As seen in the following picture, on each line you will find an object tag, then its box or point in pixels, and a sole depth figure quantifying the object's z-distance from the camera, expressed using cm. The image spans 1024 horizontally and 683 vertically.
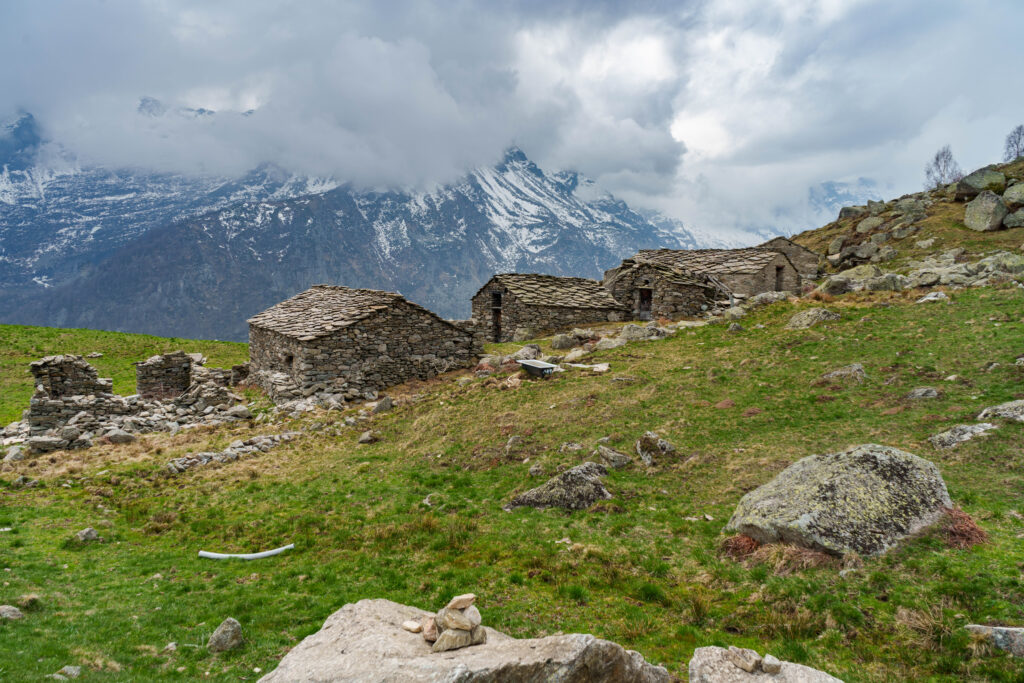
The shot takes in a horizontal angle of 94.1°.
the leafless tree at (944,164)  8586
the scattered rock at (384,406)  2275
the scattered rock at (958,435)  1166
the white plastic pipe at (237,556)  1098
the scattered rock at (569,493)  1230
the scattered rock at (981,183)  4516
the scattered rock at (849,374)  1716
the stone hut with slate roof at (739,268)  3672
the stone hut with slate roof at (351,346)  2469
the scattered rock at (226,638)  768
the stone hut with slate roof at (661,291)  3641
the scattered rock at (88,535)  1153
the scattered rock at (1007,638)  559
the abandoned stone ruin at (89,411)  1955
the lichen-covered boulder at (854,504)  833
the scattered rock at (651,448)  1424
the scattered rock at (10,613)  798
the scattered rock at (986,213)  3900
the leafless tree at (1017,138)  8219
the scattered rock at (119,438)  1953
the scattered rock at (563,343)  3039
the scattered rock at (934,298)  2302
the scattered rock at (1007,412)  1189
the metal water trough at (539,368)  2269
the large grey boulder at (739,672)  518
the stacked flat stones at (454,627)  576
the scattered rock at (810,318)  2375
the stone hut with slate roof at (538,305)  3772
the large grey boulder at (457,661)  506
